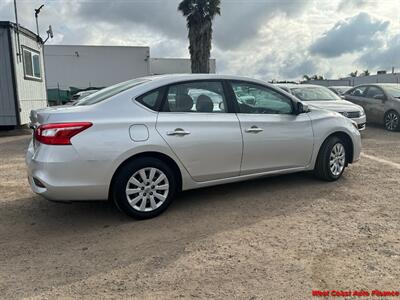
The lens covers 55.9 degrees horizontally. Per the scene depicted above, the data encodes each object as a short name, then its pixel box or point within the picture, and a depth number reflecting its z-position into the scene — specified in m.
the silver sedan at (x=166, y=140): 3.71
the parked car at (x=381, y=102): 11.39
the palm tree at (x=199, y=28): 21.78
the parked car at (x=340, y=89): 16.87
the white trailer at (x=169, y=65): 38.00
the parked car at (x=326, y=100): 9.43
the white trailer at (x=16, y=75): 10.97
